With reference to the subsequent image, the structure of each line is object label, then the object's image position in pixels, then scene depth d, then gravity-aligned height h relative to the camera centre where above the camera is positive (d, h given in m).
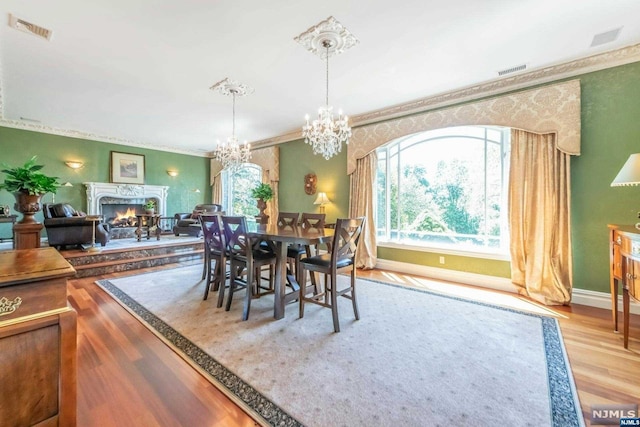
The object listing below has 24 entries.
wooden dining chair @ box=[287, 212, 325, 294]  3.14 -0.43
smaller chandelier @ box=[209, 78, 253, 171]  3.78 +1.14
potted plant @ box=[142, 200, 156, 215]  6.99 +0.18
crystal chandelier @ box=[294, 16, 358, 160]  2.56 +1.76
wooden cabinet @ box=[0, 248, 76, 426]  0.99 -0.52
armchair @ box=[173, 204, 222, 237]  7.12 -0.27
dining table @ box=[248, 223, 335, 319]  2.55 -0.32
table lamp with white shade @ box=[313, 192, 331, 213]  5.43 +0.29
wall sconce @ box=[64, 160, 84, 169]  6.33 +1.19
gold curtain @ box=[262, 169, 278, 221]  6.64 +0.34
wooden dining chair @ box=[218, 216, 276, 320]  2.74 -0.45
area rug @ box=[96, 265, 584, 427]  1.54 -1.11
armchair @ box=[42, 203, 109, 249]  4.85 -0.28
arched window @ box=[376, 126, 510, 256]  3.96 +0.40
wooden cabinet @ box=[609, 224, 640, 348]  2.00 -0.41
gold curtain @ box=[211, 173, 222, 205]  8.55 +0.83
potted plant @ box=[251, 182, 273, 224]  6.21 +0.42
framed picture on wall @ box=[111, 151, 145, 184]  7.00 +1.24
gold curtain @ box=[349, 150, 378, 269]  4.83 +0.17
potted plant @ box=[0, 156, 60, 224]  2.22 +0.22
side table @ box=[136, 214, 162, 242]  6.25 -0.26
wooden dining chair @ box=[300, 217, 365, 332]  2.48 -0.47
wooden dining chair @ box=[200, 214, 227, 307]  3.09 -0.39
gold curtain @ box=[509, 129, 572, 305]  3.19 -0.04
